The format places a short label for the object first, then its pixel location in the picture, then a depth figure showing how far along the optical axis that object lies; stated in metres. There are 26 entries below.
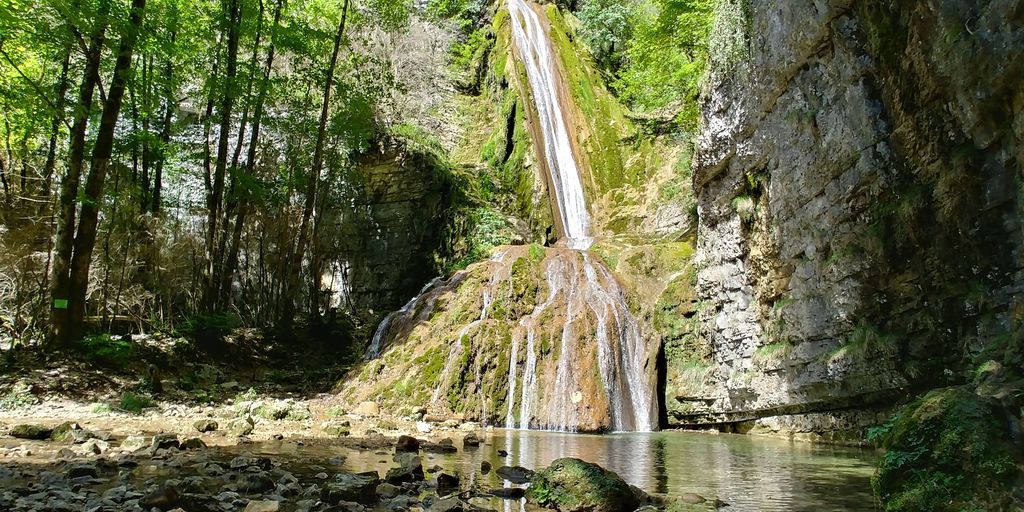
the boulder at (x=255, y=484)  4.30
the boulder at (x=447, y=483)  4.72
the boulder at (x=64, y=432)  5.98
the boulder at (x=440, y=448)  6.97
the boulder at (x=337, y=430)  7.89
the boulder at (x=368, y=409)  10.62
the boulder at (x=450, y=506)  3.84
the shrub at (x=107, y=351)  9.99
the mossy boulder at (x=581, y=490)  4.20
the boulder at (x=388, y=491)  4.35
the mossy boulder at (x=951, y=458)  3.17
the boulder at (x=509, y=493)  4.61
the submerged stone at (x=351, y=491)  4.05
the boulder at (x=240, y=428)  7.25
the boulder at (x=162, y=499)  3.55
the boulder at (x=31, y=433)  6.04
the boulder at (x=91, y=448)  5.32
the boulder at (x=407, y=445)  6.70
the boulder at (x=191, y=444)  5.93
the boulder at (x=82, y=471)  4.39
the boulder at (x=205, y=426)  7.34
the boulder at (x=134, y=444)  5.61
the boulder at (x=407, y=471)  4.86
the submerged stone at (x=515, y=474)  5.25
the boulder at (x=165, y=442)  5.71
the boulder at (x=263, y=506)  3.53
